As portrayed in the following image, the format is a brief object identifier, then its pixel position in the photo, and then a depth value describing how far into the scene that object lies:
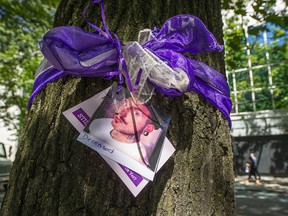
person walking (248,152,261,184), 16.02
